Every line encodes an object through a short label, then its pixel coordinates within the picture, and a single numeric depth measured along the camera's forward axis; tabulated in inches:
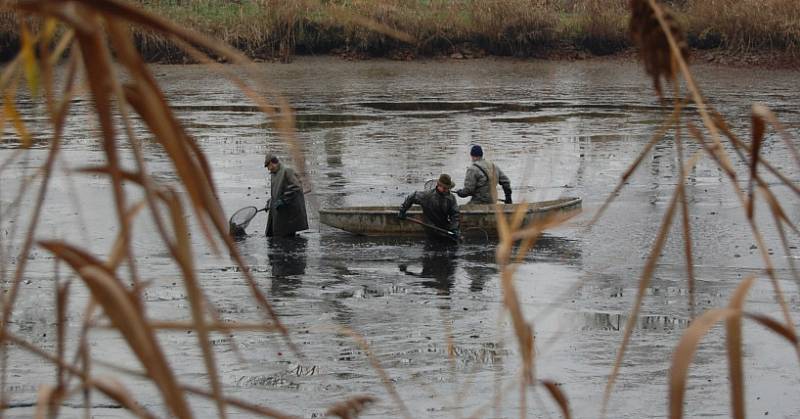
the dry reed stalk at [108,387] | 561.4
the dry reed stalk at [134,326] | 438.2
